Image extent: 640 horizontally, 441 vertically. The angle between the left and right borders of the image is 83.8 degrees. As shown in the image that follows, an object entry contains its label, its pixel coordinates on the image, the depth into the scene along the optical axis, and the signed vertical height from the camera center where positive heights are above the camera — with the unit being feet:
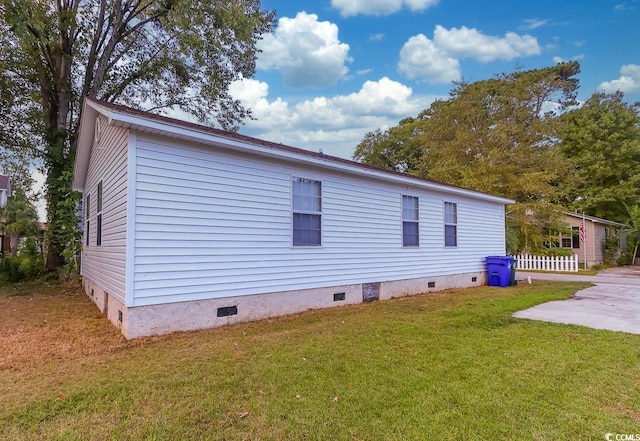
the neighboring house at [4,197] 70.62 +9.49
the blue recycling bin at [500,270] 35.99 -3.17
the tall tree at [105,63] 38.45 +21.57
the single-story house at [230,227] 16.10 +0.68
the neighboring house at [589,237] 68.90 +0.35
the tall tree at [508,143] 59.00 +18.05
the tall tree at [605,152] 78.64 +19.53
